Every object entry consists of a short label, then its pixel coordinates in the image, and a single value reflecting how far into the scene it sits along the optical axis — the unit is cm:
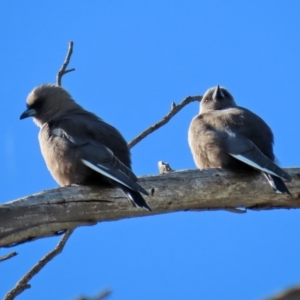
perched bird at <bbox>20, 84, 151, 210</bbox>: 822
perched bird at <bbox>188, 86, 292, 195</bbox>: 935
